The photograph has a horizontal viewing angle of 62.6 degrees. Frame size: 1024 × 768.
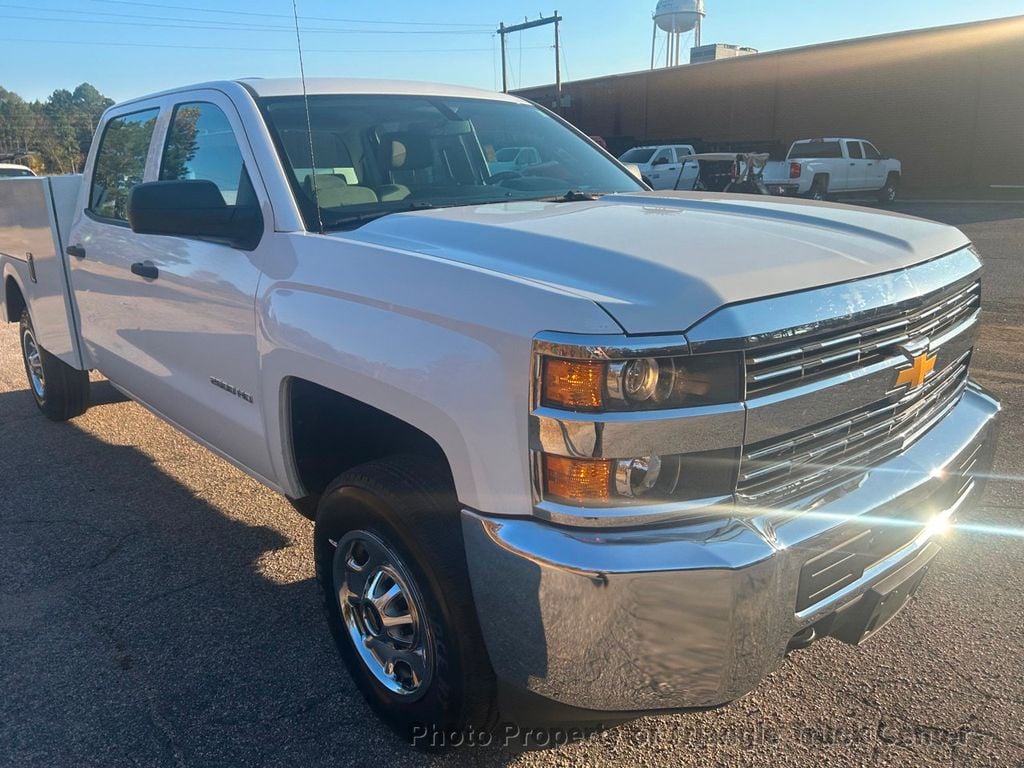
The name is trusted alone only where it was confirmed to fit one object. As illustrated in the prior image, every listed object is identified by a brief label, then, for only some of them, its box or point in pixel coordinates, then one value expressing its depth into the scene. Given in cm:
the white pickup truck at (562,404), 188
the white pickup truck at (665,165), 2306
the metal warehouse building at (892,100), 2756
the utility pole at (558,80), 3918
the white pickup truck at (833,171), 2091
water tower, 5244
